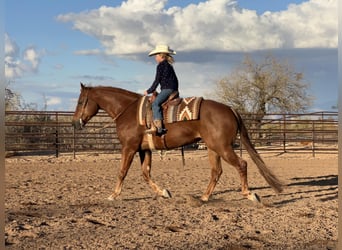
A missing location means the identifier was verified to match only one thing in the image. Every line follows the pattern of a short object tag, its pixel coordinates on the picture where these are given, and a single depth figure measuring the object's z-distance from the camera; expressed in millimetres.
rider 6781
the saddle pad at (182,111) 6648
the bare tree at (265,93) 26453
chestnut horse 6570
